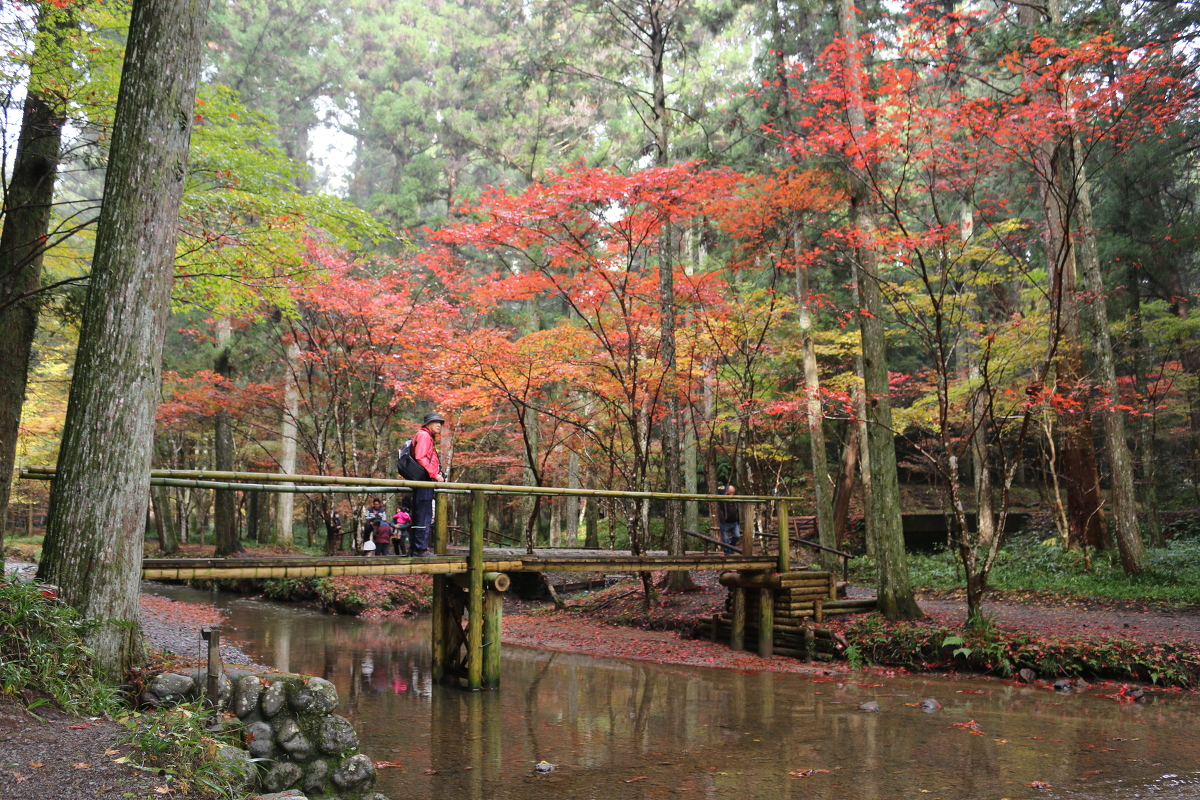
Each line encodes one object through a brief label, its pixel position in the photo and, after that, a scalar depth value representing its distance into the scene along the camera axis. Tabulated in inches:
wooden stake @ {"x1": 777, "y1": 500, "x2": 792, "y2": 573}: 439.5
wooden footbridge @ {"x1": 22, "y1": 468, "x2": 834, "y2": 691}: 253.0
